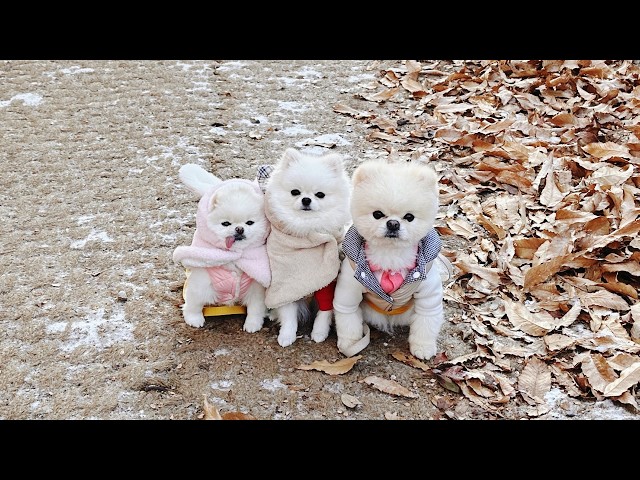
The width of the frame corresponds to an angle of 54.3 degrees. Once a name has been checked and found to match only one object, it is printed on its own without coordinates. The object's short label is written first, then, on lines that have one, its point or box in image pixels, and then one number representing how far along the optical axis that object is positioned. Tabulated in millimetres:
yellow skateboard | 3021
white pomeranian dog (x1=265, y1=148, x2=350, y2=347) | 2693
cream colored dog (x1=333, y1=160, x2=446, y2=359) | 2533
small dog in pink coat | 2781
